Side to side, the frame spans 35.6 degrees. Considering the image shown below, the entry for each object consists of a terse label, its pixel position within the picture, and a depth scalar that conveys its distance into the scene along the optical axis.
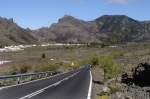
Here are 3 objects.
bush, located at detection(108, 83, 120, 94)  19.09
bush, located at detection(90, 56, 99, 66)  72.73
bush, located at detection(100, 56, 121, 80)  40.17
